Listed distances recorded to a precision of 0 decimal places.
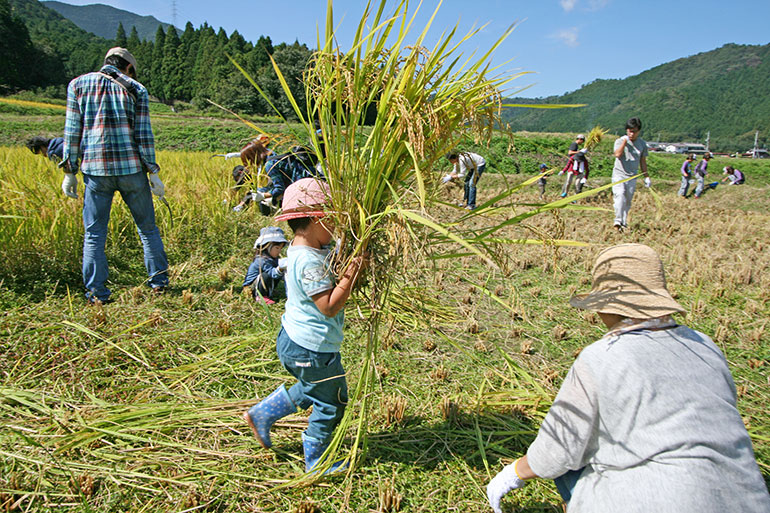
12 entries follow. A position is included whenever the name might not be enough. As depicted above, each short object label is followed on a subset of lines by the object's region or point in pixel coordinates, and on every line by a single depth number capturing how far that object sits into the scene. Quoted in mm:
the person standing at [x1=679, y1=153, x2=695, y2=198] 12438
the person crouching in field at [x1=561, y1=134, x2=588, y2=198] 9570
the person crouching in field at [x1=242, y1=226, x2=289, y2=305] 3746
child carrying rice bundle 1679
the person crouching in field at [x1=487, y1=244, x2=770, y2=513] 1161
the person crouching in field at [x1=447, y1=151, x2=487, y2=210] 8375
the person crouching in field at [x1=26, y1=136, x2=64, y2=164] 5133
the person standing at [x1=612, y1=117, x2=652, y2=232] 5895
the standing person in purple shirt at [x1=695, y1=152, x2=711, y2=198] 13109
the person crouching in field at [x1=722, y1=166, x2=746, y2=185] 16594
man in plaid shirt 3227
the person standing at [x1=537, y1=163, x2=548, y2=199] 10379
